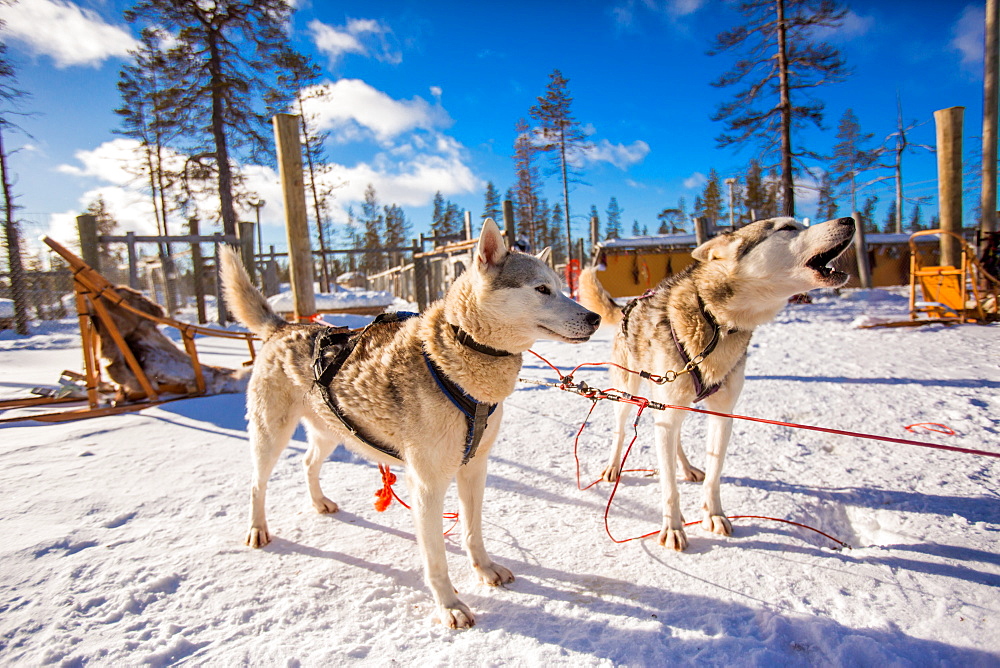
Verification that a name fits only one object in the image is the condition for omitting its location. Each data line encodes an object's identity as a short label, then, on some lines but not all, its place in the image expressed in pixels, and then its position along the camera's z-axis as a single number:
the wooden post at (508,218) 10.32
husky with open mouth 2.58
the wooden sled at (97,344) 5.15
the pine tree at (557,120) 27.00
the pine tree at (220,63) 12.59
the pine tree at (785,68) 12.24
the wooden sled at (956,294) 7.52
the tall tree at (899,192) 22.44
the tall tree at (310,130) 13.52
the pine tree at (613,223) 67.70
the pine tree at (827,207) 33.63
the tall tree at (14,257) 11.73
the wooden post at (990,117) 8.48
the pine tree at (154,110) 13.05
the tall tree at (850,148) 14.69
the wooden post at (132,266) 10.74
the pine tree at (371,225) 45.25
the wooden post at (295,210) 5.57
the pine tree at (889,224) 54.39
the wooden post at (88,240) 9.43
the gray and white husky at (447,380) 2.13
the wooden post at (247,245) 12.02
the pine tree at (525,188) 35.28
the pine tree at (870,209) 42.91
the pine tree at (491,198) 53.16
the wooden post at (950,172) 9.12
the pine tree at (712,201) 46.11
